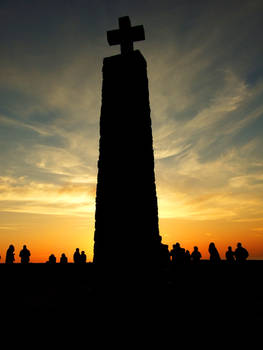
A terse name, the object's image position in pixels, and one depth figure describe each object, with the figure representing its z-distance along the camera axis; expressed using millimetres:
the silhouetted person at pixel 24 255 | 13406
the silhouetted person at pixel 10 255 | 13223
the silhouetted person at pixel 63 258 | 14084
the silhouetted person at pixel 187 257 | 11320
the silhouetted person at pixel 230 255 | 11562
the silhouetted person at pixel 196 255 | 12047
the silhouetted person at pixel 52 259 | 13691
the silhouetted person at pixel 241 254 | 10805
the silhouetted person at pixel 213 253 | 11350
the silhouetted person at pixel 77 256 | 13466
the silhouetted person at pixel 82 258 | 13577
